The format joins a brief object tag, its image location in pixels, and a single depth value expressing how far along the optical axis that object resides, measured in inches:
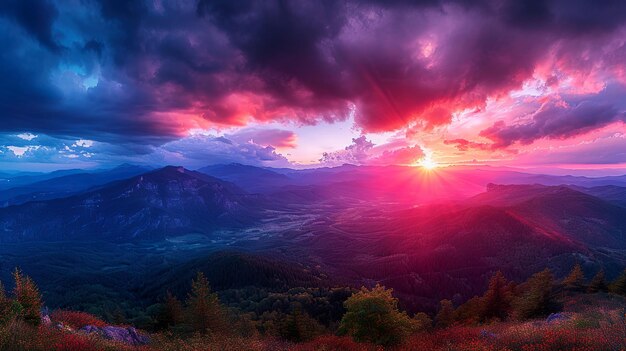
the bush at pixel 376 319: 1072.8
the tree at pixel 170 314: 2073.1
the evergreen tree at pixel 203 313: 1679.4
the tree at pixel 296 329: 1963.6
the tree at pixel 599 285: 2162.9
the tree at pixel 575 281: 2294.5
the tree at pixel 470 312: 2140.3
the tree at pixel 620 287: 2038.6
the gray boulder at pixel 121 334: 1015.6
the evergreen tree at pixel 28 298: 823.7
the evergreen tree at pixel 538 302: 1599.3
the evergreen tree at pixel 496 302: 2144.4
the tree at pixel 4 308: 695.7
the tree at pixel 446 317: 2610.7
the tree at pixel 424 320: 2689.0
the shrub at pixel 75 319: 1132.5
